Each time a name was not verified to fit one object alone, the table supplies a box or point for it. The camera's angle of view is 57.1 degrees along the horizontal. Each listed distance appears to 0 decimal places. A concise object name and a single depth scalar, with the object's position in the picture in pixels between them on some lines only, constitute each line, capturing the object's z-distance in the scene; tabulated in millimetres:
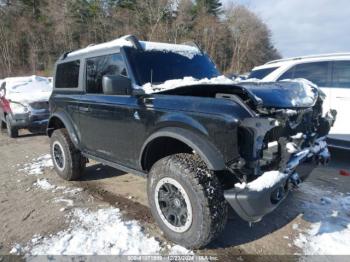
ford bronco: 2645
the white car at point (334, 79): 5723
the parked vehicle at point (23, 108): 9141
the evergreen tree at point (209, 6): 33044
